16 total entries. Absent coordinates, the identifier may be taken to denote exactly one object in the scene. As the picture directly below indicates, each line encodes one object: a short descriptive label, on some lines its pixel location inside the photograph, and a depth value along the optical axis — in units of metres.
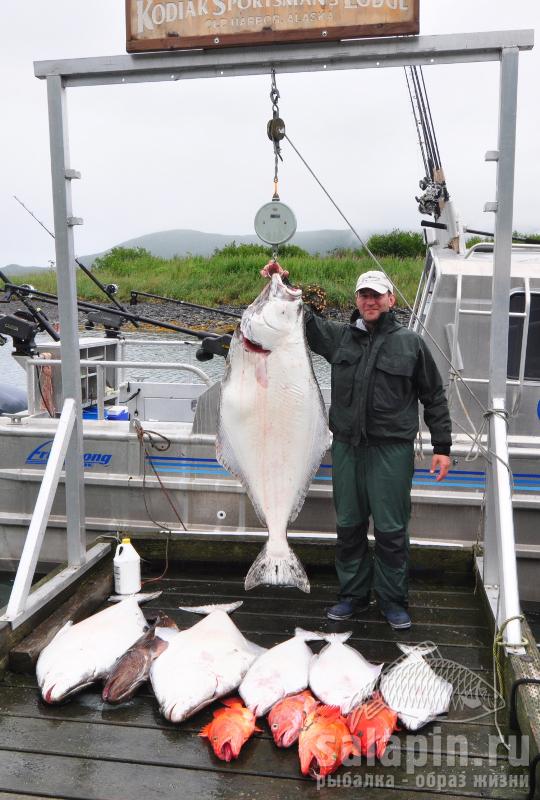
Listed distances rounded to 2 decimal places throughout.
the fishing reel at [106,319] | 7.22
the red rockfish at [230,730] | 2.80
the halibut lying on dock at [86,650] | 3.21
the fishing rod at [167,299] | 7.26
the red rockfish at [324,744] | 2.70
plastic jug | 4.31
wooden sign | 3.68
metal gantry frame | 3.69
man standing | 3.84
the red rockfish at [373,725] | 2.81
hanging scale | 4.03
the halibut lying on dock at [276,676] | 3.08
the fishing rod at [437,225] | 6.72
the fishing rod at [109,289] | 7.39
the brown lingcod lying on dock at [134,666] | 3.20
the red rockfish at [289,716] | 2.87
